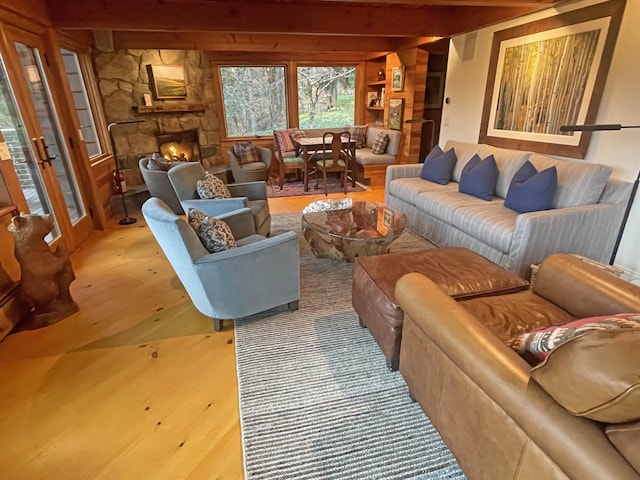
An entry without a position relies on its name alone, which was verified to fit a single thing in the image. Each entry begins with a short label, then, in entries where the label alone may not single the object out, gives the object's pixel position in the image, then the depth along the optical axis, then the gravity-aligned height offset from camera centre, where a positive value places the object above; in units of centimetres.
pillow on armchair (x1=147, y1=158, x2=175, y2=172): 408 -63
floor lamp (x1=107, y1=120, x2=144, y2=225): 430 -130
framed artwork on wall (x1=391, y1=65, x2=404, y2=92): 564 +37
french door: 280 -22
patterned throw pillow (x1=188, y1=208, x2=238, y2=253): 209 -72
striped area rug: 140 -137
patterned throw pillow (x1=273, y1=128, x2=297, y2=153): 638 -61
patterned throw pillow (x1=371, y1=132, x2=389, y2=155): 597 -67
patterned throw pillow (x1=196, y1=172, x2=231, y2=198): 303 -68
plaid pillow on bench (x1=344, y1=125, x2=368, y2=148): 670 -55
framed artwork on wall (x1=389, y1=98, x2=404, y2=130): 576 -16
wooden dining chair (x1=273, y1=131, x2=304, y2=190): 572 -91
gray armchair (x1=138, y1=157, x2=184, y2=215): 402 -84
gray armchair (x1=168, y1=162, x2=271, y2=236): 294 -78
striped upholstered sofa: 246 -89
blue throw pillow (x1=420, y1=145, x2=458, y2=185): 383 -69
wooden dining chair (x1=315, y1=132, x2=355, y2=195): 507 -80
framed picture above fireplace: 537 +40
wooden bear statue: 221 -102
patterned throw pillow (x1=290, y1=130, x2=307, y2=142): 642 -52
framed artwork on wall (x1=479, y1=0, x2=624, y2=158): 270 +17
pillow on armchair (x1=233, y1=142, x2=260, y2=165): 554 -70
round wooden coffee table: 273 -98
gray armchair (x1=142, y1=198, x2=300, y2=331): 189 -92
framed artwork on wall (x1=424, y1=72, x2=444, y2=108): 584 +18
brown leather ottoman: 174 -91
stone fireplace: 504 -4
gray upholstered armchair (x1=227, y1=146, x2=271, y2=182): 523 -91
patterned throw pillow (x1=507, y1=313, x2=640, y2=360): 91 -66
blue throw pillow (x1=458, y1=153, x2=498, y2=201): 328 -72
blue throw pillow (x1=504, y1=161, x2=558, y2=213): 271 -69
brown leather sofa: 79 -81
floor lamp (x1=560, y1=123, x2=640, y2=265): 218 -61
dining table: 527 -64
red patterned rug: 545 -132
